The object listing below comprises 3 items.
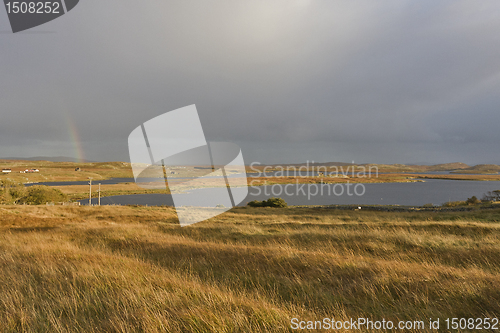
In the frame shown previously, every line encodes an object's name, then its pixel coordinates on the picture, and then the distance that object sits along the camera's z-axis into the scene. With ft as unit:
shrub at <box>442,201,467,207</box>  157.99
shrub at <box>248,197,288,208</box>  177.78
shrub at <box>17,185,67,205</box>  184.34
